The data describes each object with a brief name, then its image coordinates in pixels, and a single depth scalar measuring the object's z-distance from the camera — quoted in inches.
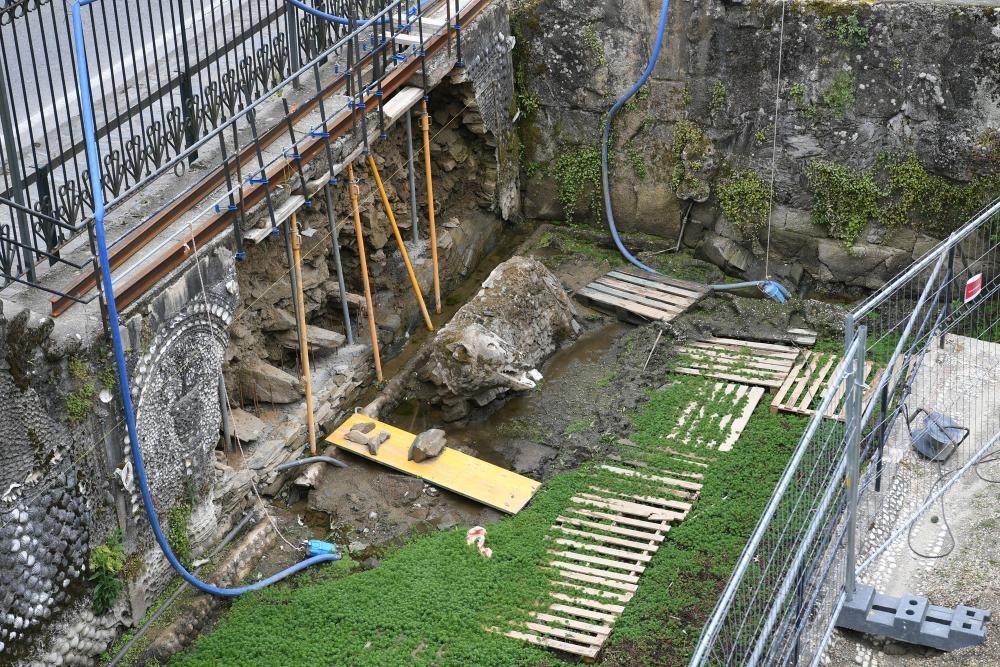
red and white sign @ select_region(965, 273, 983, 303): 321.1
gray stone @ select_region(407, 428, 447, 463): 407.2
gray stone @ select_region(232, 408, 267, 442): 396.2
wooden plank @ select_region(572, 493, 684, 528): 383.2
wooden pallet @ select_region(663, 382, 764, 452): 419.5
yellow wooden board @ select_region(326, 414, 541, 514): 394.6
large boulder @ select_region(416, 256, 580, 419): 430.6
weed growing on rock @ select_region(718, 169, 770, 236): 508.7
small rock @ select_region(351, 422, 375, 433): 419.9
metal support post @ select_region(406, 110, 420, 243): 471.2
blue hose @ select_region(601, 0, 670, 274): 499.2
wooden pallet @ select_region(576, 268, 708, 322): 491.8
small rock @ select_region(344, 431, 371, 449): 415.2
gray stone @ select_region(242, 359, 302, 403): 408.5
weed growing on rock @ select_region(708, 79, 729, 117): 501.7
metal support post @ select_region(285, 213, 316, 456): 396.5
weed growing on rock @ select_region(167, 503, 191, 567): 352.5
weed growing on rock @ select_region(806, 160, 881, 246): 491.5
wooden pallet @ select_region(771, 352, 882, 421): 433.7
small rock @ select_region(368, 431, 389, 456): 411.8
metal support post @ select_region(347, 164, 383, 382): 424.5
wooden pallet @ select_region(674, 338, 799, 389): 453.7
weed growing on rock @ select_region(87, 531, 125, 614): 327.9
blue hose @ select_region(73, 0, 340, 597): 294.7
